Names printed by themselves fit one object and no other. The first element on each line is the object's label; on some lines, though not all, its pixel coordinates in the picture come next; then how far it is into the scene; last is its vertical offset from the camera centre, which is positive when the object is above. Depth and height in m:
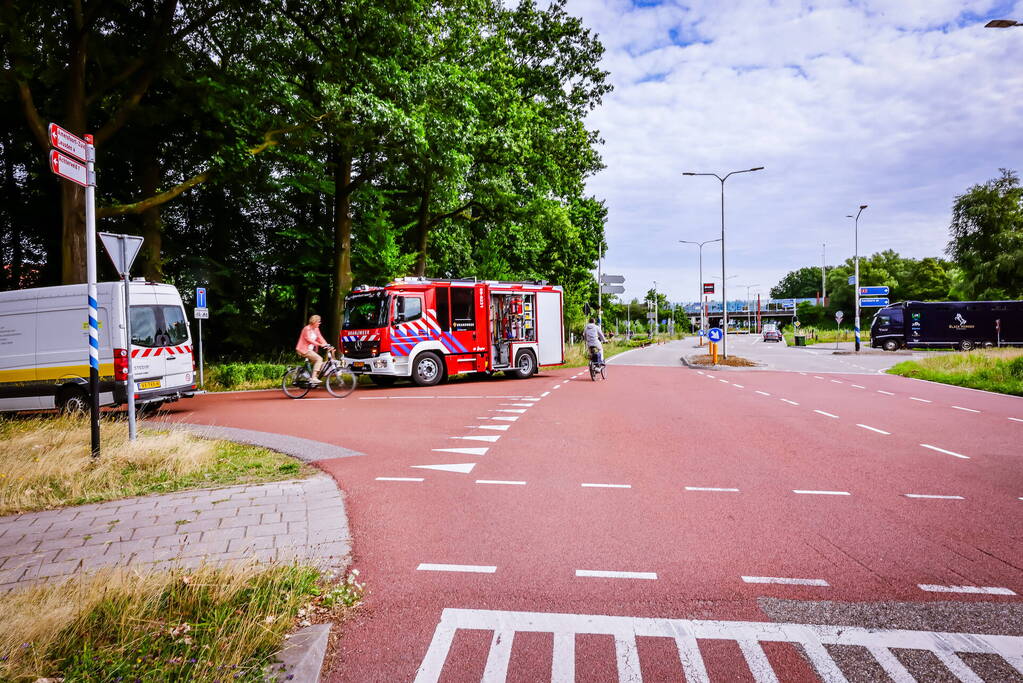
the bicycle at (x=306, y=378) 14.59 -1.08
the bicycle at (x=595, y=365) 18.38 -1.11
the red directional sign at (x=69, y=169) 6.23 +1.70
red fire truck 15.94 +0.01
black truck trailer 36.47 -0.08
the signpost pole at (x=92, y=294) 6.57 +0.43
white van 11.34 -0.29
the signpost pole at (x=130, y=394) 7.34 -0.71
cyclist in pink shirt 14.30 -0.29
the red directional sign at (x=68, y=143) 6.09 +1.95
